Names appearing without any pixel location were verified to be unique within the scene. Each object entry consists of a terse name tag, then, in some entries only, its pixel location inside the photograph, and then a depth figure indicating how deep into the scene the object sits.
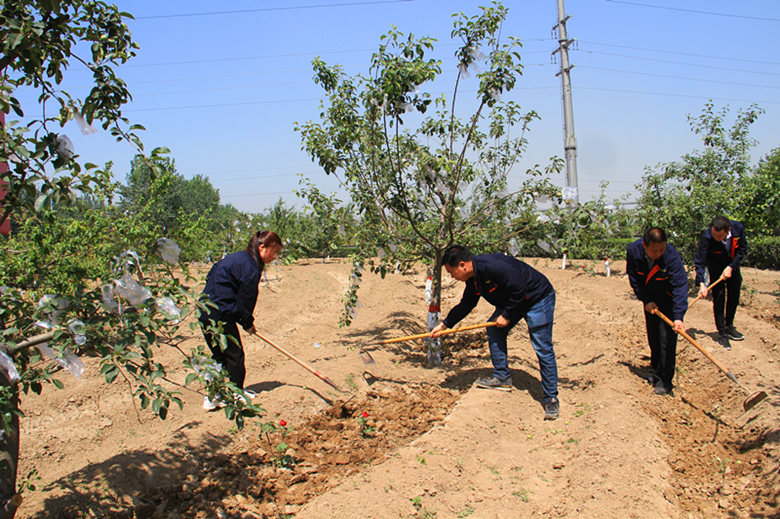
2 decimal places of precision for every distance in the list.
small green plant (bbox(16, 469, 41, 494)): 3.19
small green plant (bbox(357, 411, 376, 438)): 4.45
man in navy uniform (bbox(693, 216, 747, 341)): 6.11
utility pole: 14.43
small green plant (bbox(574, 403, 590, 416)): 4.71
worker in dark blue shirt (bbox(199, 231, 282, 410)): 4.30
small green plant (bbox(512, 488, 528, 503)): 3.39
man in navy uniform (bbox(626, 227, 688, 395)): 4.82
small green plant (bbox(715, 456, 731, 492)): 3.69
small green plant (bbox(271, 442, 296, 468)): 3.87
